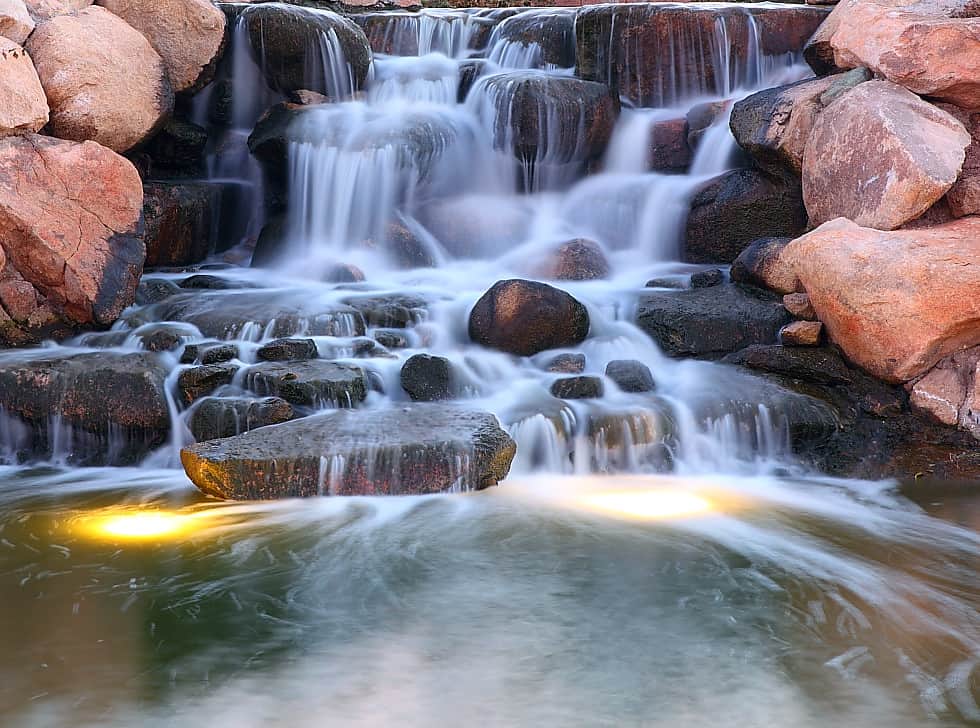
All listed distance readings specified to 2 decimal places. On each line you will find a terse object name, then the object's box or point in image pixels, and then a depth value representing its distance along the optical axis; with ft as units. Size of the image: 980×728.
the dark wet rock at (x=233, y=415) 18.94
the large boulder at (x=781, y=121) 26.30
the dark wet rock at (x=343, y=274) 27.48
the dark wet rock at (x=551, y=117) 32.01
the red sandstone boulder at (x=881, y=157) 21.58
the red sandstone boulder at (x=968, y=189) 21.62
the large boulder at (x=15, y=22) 24.36
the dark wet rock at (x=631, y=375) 21.31
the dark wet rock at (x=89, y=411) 19.53
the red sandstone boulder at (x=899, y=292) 19.25
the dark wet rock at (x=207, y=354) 21.16
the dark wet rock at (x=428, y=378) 20.97
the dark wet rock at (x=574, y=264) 28.37
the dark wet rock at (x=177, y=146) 30.63
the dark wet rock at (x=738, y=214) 27.43
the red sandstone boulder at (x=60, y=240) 22.34
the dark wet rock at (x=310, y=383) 19.62
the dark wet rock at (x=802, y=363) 20.97
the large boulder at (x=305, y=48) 32.14
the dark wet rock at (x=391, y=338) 23.08
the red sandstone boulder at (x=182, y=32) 28.55
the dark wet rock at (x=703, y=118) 31.96
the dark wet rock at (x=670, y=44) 34.47
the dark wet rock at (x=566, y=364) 22.33
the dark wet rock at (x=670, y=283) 26.68
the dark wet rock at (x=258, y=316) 22.81
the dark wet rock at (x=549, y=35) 36.29
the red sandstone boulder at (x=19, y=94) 22.86
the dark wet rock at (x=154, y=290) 25.17
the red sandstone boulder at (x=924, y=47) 22.66
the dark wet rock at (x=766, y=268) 23.47
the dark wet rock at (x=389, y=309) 23.97
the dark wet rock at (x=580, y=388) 20.86
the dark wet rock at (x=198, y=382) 20.07
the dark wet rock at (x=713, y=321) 22.75
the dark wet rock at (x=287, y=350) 21.43
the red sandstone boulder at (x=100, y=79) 24.85
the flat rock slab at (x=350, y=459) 16.53
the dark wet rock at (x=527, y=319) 23.09
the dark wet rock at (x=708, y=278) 25.72
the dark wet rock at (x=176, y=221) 27.91
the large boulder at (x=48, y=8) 26.11
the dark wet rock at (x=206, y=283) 26.27
